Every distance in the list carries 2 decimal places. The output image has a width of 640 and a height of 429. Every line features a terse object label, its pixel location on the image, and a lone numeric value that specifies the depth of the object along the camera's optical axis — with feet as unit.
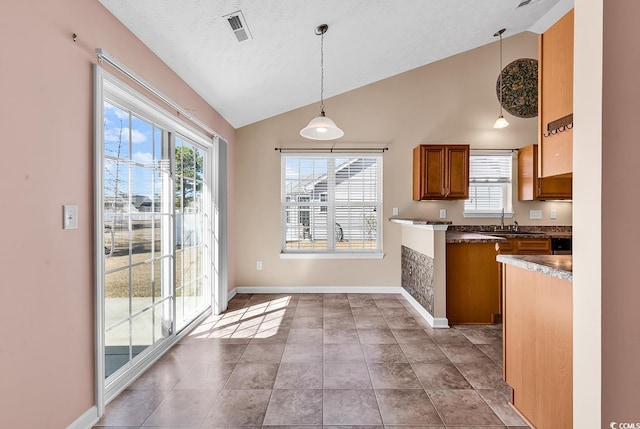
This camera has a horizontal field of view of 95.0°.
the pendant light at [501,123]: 12.72
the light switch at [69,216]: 4.96
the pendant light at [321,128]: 8.61
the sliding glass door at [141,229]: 6.31
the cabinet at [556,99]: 4.71
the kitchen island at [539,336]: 4.58
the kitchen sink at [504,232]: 13.33
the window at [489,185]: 14.80
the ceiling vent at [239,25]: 7.13
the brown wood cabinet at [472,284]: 10.55
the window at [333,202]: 14.79
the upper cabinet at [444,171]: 13.37
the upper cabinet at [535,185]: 13.65
